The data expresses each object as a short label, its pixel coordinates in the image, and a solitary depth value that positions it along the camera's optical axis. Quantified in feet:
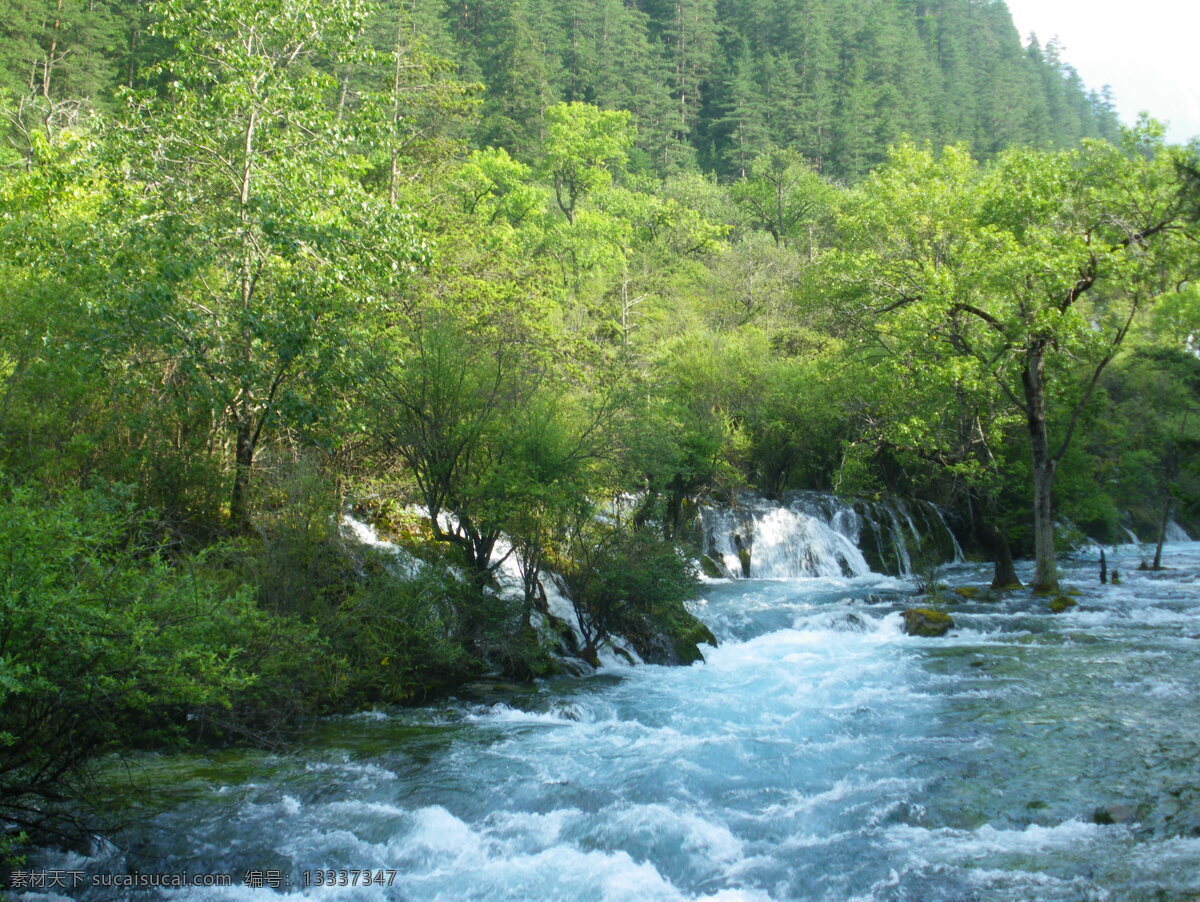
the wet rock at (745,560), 77.98
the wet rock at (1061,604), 59.72
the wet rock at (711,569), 75.10
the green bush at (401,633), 36.06
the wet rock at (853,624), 55.11
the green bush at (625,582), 44.21
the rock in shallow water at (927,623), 53.83
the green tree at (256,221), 39.01
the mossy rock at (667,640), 47.73
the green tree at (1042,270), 57.06
